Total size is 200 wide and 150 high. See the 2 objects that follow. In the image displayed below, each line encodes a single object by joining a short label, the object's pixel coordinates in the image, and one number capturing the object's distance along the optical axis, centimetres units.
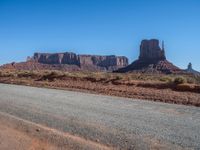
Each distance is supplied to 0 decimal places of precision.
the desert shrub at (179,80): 2556
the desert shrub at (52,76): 3591
